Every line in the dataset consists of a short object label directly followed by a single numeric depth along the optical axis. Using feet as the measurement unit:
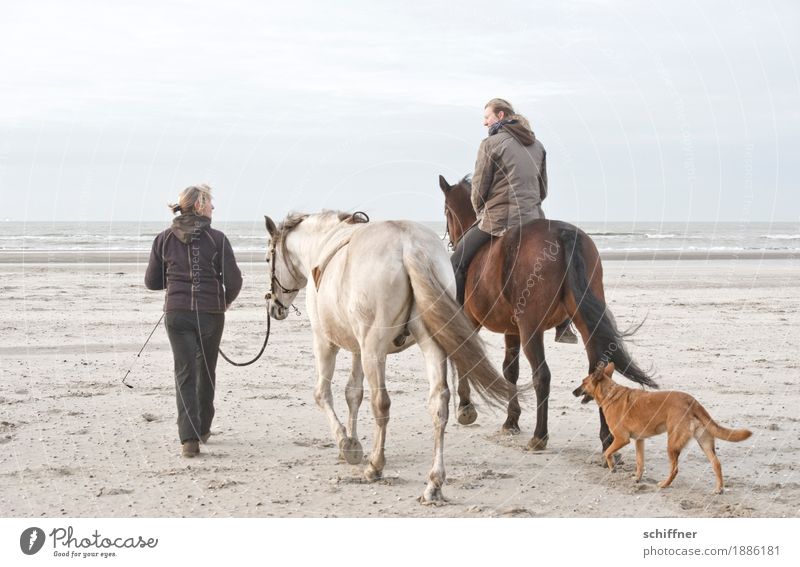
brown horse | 24.82
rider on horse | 27.43
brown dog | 20.76
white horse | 21.09
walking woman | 25.49
